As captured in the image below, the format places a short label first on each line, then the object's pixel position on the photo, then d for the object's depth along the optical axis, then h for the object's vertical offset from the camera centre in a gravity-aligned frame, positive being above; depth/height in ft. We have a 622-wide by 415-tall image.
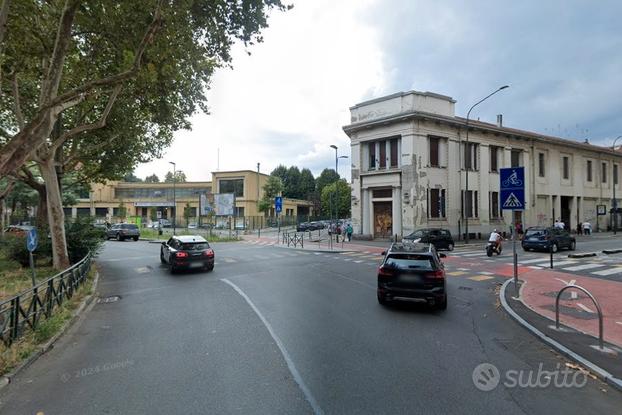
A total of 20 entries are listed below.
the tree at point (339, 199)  245.32 +10.49
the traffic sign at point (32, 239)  32.51 -2.06
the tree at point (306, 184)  285.02 +23.48
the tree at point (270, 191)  196.75 +12.42
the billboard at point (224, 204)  135.85 +3.96
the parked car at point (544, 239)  76.74 -5.45
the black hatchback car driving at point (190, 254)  50.14 -5.28
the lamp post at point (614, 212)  136.70 +0.07
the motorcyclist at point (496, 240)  69.31 -4.93
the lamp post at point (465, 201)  97.30 +3.31
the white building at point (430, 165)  97.71 +13.78
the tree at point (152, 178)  375.76 +37.88
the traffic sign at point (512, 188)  33.73 +2.33
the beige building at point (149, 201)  227.81 +9.17
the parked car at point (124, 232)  123.24 -5.52
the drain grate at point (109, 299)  34.45 -7.91
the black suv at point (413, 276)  28.22 -4.79
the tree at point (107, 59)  27.50 +15.90
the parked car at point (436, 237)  78.74 -4.94
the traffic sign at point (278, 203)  106.64 +3.28
